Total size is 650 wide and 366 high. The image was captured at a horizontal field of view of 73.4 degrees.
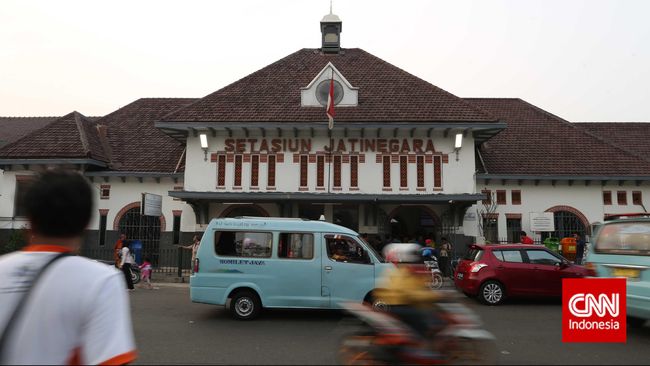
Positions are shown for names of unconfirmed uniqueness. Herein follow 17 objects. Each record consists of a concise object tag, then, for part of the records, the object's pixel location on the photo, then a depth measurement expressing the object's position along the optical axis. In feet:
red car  38.04
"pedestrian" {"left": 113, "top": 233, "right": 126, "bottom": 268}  46.52
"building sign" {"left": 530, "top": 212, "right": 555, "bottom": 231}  66.49
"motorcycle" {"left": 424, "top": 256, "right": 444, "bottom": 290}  46.78
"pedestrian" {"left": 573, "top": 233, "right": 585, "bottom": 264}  62.25
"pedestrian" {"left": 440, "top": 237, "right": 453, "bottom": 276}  58.39
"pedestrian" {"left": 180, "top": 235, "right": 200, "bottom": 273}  53.20
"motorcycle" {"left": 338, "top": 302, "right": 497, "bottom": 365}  16.53
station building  64.49
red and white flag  59.03
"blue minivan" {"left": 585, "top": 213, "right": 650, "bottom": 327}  24.15
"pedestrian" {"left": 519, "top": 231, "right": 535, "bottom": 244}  53.64
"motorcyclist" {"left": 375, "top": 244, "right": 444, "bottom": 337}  16.90
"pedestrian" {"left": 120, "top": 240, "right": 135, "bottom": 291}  45.67
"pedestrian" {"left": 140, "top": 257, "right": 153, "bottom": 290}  49.78
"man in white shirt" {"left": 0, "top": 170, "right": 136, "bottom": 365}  5.55
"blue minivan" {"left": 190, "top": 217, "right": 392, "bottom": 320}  30.45
